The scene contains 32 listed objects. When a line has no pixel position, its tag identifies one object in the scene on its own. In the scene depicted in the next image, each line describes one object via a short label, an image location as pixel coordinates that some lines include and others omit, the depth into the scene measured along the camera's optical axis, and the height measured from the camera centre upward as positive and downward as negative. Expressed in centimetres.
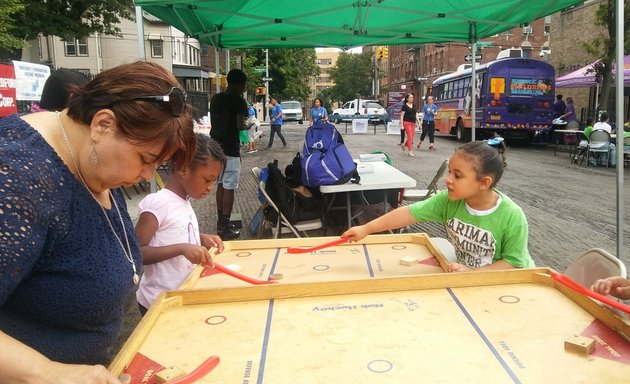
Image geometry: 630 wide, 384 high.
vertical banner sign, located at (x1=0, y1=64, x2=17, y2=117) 754 +74
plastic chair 229 -68
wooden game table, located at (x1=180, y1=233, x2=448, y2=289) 252 -71
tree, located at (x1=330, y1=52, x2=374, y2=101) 6975 +793
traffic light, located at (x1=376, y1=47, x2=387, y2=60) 3150 +495
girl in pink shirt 240 -46
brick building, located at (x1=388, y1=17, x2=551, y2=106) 4631 +737
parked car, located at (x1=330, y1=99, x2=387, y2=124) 3375 +134
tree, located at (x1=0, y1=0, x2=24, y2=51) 1312 +317
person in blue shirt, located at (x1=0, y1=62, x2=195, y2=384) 111 -17
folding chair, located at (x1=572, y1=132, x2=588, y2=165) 1430 -79
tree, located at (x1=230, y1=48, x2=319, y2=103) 4559 +612
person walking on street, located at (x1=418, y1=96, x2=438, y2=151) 1864 +42
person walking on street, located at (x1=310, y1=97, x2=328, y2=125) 1893 +86
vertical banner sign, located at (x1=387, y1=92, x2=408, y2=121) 3250 +128
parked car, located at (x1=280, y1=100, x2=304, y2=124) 4038 +167
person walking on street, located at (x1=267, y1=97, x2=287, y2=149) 1864 +54
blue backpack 553 -33
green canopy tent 665 +167
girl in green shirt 272 -50
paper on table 770 -40
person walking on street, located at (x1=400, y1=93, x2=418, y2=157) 1683 +42
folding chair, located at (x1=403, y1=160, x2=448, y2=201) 618 -87
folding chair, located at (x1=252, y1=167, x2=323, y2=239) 529 -101
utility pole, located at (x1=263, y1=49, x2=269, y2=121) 4088 +391
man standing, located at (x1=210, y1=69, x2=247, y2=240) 634 +5
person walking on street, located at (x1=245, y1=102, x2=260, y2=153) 1788 -37
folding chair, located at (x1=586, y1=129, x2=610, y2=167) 1312 -38
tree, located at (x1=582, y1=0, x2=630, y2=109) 1546 +255
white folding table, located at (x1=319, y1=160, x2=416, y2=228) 545 -58
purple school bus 1788 +118
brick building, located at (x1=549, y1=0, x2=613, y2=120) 2377 +430
